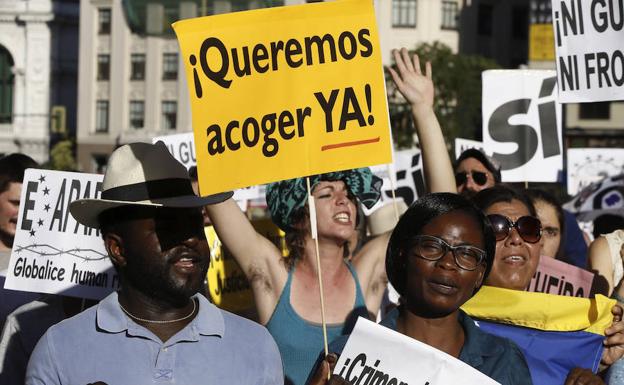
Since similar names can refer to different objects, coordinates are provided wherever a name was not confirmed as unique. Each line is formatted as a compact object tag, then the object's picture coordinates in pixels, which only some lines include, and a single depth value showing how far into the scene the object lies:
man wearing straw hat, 7.10
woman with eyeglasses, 7.70
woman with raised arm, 9.66
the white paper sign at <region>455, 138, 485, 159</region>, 19.60
